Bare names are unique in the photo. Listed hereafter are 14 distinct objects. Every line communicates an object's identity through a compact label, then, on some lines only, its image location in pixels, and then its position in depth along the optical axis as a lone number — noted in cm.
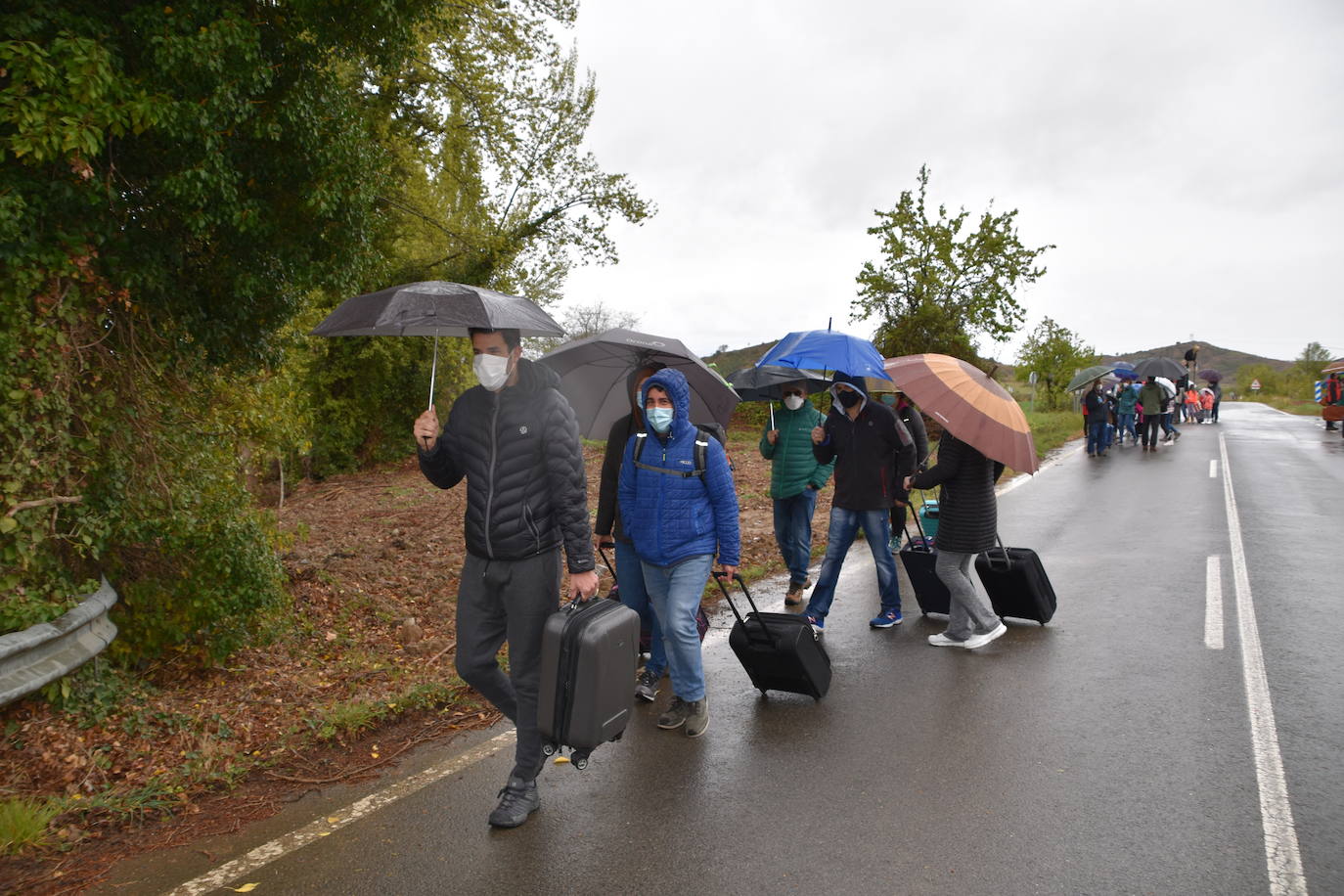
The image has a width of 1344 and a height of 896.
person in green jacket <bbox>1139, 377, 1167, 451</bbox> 2227
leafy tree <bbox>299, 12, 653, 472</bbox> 1412
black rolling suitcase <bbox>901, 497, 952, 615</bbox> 709
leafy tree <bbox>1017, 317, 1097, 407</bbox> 4281
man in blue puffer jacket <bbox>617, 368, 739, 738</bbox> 487
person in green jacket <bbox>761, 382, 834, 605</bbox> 741
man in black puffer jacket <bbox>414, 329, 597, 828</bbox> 402
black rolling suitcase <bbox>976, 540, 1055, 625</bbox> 682
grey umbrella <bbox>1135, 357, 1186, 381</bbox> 2519
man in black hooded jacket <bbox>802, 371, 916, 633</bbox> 681
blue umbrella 639
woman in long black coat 640
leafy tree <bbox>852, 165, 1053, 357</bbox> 3056
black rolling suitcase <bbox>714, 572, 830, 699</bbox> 528
